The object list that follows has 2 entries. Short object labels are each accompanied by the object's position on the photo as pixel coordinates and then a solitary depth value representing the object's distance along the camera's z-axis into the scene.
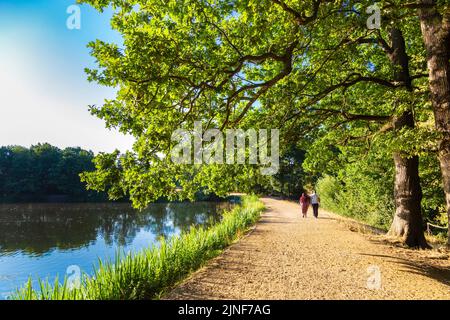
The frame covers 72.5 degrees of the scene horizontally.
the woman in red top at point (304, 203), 21.45
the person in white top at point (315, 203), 20.72
